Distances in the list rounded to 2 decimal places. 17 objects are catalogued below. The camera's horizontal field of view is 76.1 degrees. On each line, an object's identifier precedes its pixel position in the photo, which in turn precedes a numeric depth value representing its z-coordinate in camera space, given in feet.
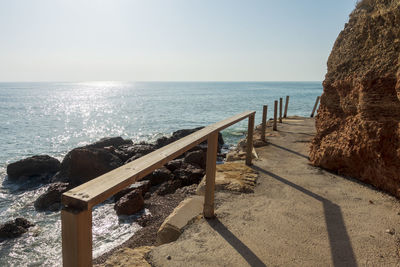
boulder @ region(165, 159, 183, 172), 34.04
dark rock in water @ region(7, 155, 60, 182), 37.27
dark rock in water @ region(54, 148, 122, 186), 34.14
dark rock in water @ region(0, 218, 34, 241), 21.49
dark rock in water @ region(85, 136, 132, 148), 50.50
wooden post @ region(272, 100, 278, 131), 37.50
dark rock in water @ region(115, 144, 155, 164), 43.82
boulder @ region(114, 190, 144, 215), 23.10
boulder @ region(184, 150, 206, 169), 35.35
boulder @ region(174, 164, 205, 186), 29.12
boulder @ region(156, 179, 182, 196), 27.14
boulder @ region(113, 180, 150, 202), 26.48
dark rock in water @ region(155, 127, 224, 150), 52.49
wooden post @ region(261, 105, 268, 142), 24.78
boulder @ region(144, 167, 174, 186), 30.40
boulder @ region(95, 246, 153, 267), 8.31
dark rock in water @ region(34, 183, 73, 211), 26.99
